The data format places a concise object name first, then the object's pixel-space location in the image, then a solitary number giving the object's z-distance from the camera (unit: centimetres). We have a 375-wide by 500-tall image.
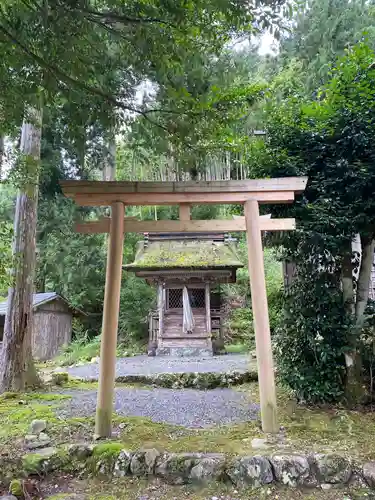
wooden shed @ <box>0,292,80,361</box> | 1280
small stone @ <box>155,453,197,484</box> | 300
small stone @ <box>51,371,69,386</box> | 672
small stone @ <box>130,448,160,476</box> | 308
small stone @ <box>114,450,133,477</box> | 310
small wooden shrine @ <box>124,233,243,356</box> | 1028
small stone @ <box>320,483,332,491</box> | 284
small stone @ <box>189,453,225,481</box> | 295
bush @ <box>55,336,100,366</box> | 1114
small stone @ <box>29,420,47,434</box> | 385
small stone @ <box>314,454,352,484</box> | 289
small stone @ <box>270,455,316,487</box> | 289
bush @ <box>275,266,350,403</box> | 434
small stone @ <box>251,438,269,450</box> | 325
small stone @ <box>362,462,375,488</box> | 282
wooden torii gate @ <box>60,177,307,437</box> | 384
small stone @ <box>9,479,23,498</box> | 287
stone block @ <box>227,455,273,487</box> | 290
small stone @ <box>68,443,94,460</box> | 328
